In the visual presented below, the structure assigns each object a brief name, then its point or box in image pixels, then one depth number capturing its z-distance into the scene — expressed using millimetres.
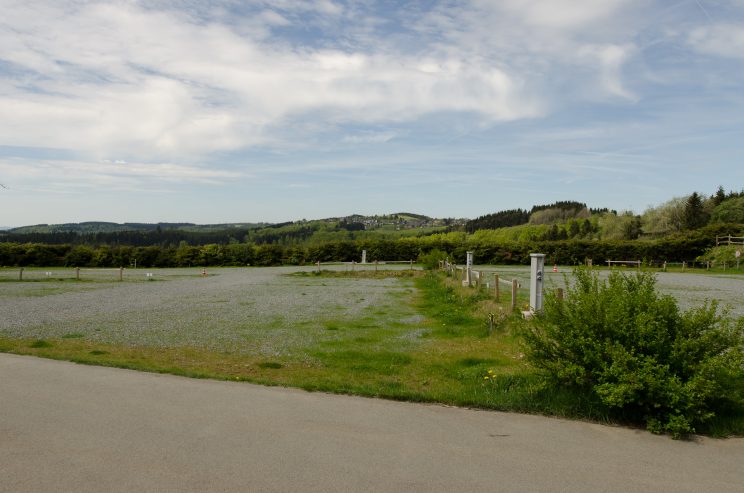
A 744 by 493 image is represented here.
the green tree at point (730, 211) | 74112
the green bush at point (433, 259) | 41219
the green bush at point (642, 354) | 5000
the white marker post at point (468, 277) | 21516
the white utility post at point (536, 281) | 9228
